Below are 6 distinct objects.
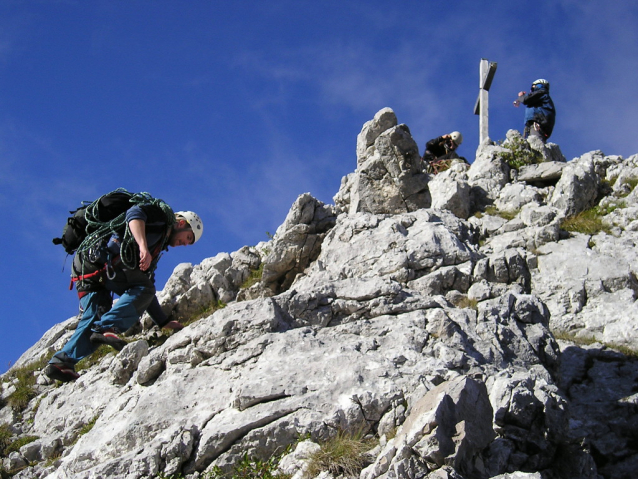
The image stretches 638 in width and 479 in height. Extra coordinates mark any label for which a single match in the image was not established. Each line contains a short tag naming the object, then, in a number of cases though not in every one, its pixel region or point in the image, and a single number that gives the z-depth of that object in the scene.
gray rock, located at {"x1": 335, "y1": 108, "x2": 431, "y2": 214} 18.06
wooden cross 26.45
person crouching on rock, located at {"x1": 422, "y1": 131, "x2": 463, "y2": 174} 24.67
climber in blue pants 9.99
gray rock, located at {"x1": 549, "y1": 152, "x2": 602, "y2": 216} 16.72
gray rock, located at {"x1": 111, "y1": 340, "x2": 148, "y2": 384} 10.28
